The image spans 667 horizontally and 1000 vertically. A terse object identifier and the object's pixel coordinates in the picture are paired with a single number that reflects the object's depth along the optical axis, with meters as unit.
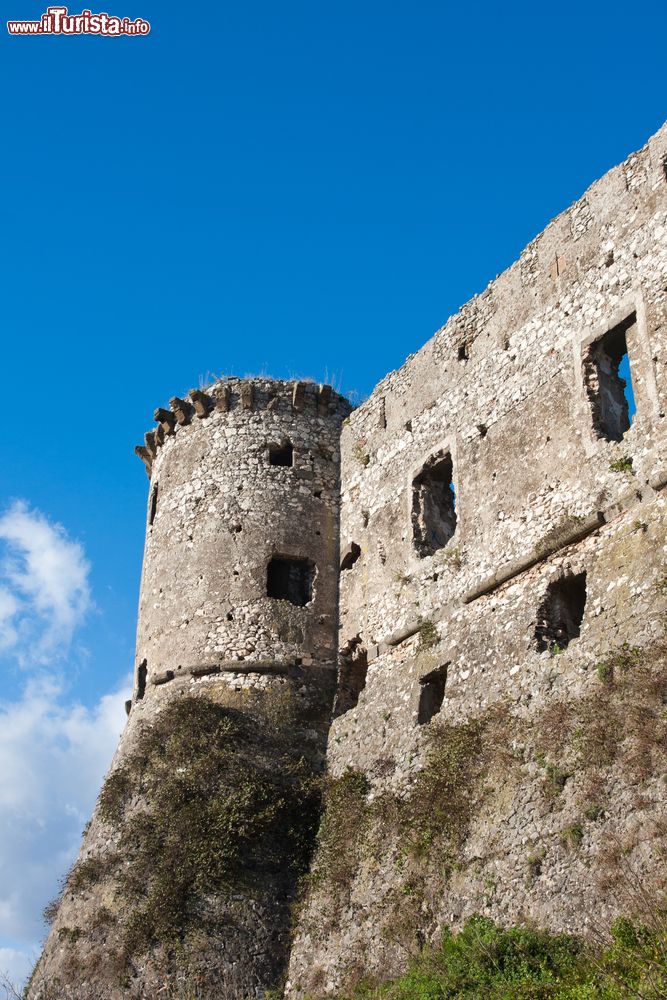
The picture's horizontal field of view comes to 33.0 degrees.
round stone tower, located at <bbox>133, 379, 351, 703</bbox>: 16.81
